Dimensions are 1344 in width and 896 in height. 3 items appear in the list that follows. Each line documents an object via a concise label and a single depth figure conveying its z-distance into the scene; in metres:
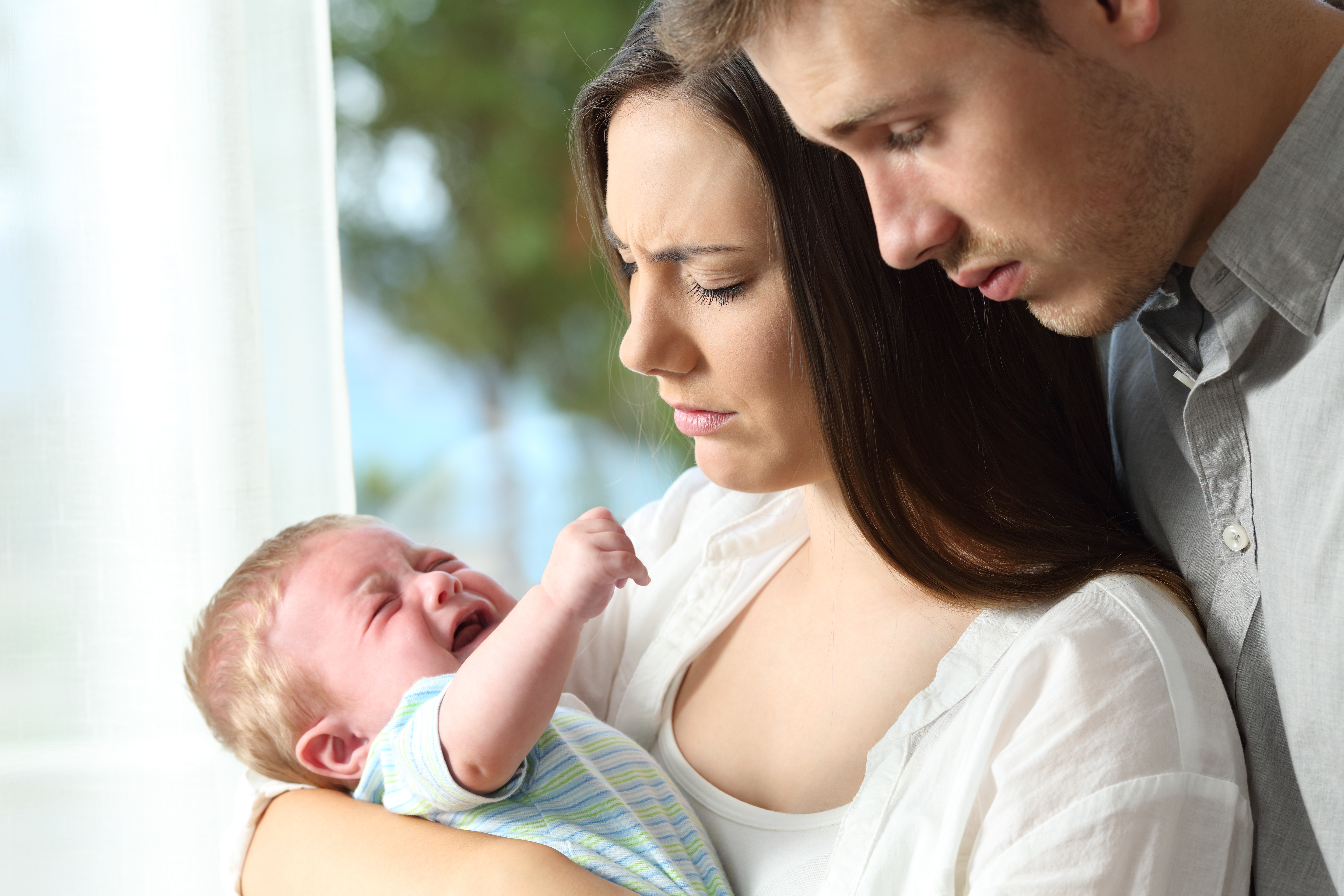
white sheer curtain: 1.61
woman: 1.47
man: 1.43
